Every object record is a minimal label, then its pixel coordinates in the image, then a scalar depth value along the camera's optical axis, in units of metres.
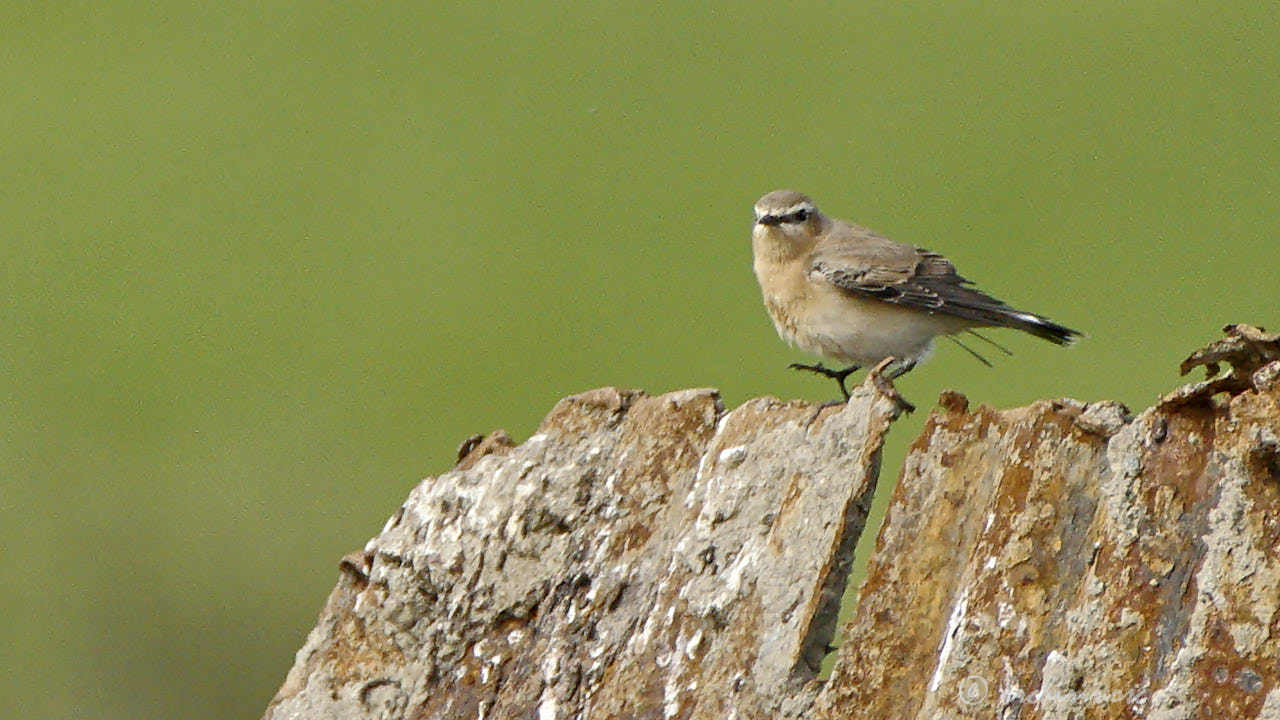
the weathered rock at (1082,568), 8.73
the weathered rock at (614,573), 10.26
